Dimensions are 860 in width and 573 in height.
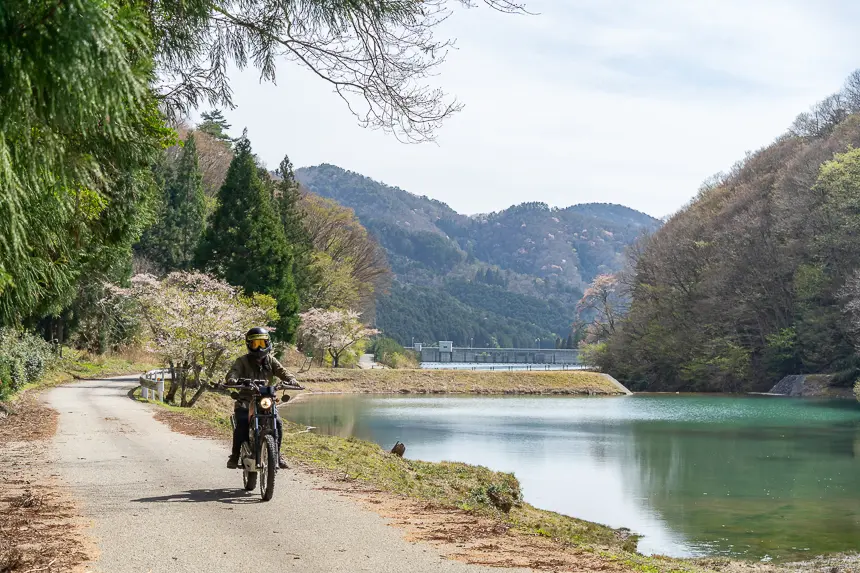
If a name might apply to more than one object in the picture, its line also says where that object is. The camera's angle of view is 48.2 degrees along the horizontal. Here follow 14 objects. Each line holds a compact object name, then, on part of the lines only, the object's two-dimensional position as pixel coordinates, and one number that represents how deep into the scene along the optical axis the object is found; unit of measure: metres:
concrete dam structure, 133.96
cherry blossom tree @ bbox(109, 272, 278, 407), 26.27
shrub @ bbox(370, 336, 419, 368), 79.12
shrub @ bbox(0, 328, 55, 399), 22.86
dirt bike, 8.61
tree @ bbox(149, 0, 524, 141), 7.82
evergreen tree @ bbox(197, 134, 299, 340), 44.31
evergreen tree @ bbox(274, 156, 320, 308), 54.84
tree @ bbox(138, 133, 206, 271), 52.97
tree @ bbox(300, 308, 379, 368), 58.81
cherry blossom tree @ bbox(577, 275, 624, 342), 74.19
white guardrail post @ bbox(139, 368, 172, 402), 27.02
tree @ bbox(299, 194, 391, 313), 64.69
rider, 8.87
